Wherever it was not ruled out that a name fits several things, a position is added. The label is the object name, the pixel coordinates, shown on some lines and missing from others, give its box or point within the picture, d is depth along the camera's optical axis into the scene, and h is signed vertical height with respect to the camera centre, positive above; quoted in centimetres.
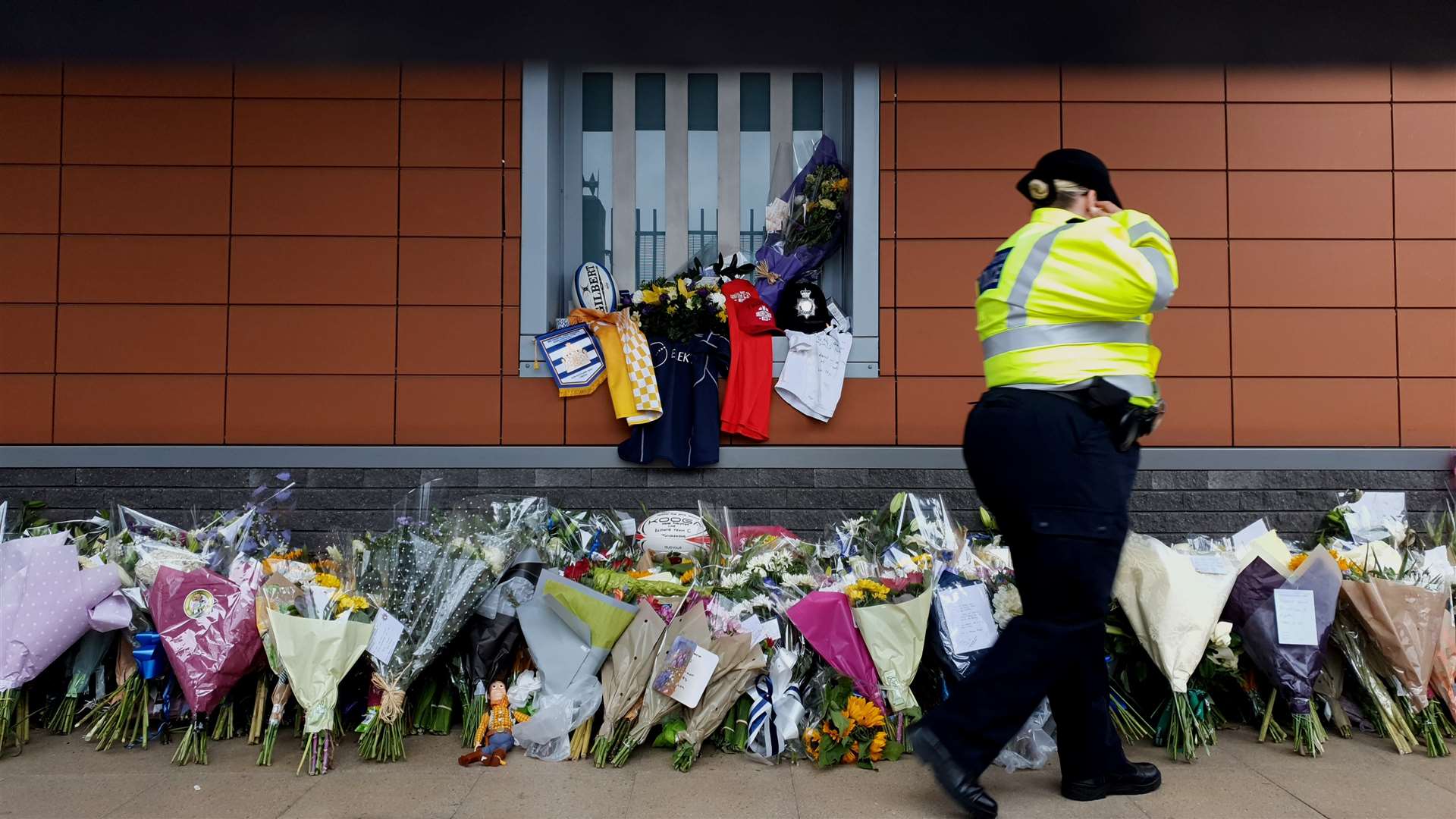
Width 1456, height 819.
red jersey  525 +35
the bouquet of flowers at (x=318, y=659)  308 -74
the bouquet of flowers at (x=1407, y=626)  320 -63
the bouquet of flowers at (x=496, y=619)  342 -67
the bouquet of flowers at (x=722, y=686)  310 -82
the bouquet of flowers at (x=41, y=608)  321 -61
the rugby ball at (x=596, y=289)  540 +83
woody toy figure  323 -105
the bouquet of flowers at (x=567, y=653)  320 -75
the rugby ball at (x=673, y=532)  430 -46
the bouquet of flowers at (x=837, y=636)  316 -66
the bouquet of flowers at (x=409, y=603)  321 -58
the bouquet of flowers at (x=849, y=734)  312 -99
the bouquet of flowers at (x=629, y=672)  315 -79
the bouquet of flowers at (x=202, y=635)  315 -68
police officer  250 -1
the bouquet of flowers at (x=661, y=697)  312 -86
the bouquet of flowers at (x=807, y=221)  549 +125
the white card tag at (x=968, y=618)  326 -62
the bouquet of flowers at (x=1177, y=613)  312 -57
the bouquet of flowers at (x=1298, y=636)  321 -64
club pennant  525 +41
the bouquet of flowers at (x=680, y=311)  529 +69
